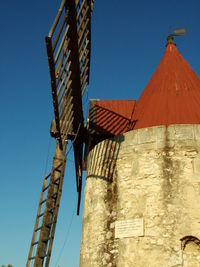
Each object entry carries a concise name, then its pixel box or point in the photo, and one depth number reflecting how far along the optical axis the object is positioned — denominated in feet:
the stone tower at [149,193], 19.24
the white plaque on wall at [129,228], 20.12
